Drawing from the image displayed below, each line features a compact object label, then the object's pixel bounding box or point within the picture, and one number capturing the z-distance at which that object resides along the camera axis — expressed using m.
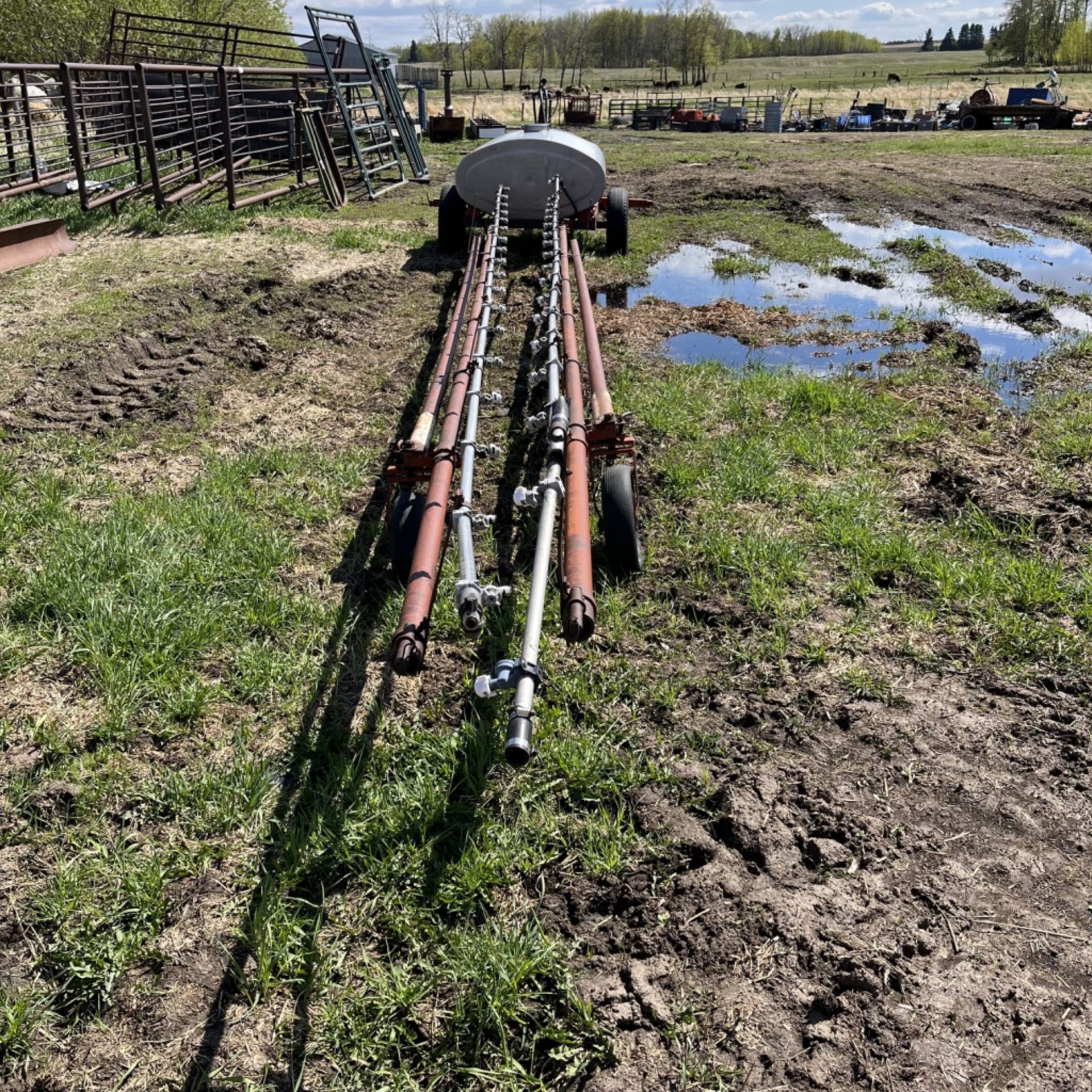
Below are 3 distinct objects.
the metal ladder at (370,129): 14.21
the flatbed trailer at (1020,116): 34.16
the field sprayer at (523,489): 2.46
